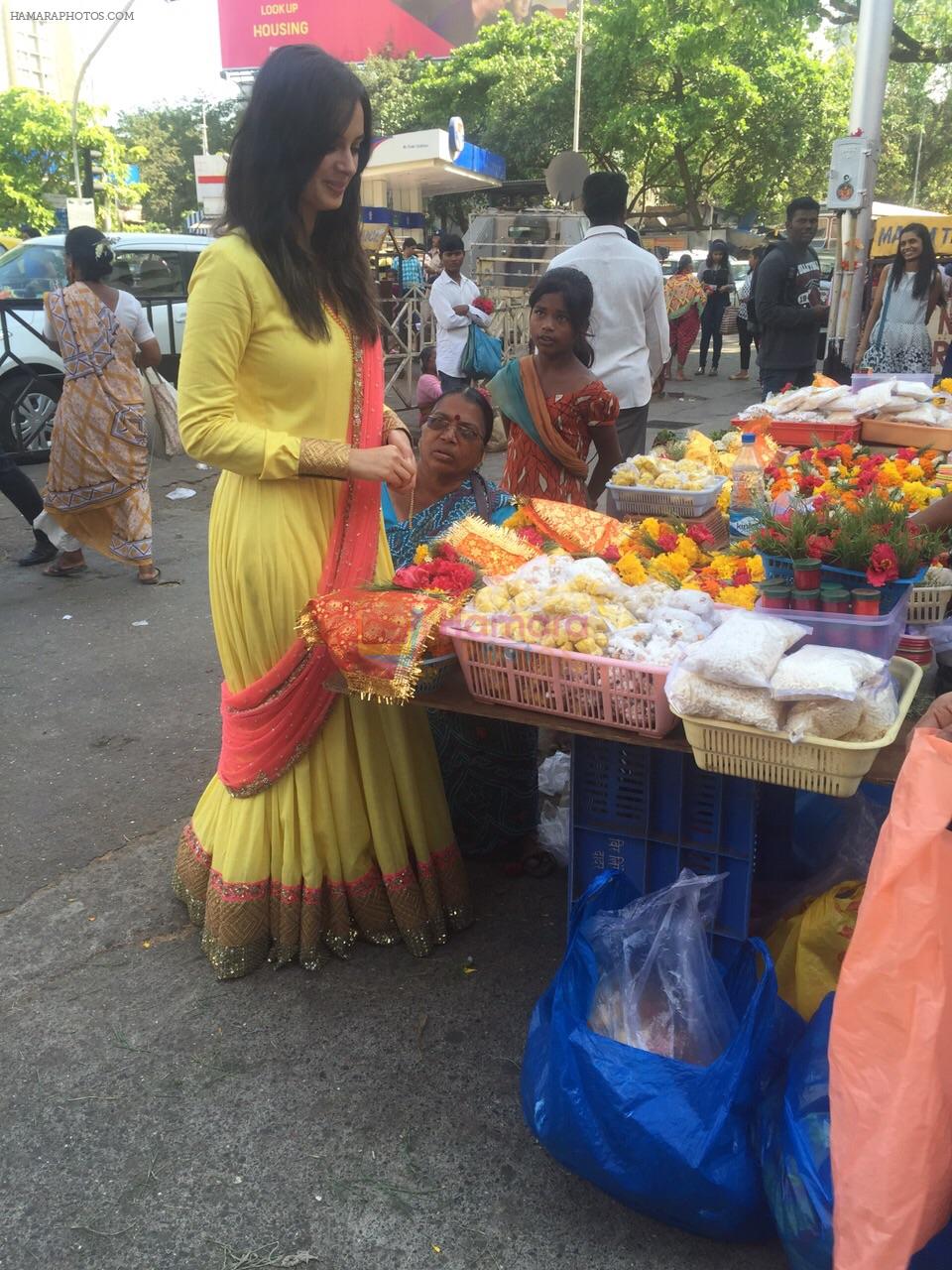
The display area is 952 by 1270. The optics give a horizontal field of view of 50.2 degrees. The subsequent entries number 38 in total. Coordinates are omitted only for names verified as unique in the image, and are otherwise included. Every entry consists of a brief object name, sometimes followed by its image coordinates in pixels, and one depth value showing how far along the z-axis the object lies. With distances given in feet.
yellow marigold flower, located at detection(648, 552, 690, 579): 8.13
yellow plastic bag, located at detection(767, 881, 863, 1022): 7.09
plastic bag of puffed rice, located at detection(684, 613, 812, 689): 5.69
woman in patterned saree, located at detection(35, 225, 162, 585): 19.21
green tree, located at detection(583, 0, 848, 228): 88.17
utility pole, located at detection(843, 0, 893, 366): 32.01
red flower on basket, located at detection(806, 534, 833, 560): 6.54
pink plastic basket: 6.38
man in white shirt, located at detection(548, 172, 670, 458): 15.48
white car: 28.32
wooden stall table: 6.27
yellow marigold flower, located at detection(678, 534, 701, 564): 8.72
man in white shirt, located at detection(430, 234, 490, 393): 29.27
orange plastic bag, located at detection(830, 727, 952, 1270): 4.83
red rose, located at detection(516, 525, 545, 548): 8.89
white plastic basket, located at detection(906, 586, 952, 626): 8.30
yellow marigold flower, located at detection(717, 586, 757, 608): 7.32
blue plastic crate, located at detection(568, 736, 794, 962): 7.25
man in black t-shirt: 22.33
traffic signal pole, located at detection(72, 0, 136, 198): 48.83
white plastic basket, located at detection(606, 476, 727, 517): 11.21
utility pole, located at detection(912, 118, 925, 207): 135.84
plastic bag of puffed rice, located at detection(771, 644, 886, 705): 5.51
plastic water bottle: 9.97
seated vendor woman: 9.84
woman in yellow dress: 7.29
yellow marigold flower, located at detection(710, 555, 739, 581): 8.21
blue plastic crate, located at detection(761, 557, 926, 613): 6.47
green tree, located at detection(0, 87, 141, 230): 102.73
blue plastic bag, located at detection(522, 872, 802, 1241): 5.75
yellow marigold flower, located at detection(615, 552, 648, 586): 7.81
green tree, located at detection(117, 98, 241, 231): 165.99
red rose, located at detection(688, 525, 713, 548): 9.93
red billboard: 170.40
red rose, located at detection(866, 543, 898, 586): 6.30
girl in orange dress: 12.22
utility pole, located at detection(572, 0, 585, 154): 81.46
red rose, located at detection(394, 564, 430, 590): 7.58
